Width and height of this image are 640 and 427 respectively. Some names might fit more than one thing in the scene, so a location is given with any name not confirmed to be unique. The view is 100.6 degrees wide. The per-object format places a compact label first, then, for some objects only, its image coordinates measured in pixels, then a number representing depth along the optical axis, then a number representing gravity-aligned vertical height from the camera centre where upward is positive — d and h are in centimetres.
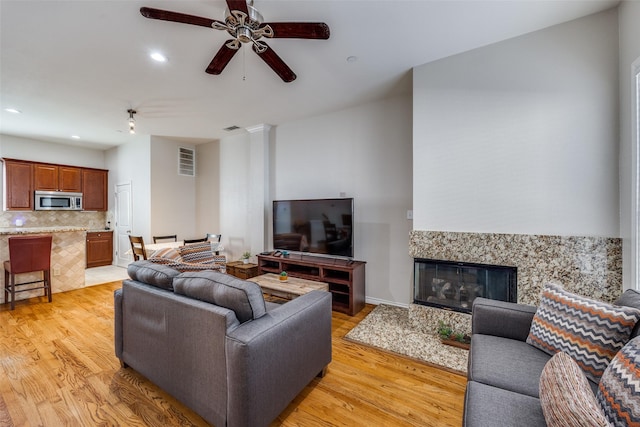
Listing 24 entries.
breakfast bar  405 -71
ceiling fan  166 +125
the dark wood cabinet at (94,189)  607 +58
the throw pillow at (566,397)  75 -58
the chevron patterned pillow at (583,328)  122 -59
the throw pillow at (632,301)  119 -46
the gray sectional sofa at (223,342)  135 -76
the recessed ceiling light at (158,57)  255 +154
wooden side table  430 -93
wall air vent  579 +116
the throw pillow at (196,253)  347 -53
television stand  335 -85
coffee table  290 -83
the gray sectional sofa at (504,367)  105 -80
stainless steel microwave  542 +29
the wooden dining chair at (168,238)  510 -48
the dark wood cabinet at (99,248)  589 -77
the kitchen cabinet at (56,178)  543 +78
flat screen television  352 -18
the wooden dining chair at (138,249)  388 -52
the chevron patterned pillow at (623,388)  80 -58
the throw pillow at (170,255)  332 -52
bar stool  339 -60
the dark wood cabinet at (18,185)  510 +58
